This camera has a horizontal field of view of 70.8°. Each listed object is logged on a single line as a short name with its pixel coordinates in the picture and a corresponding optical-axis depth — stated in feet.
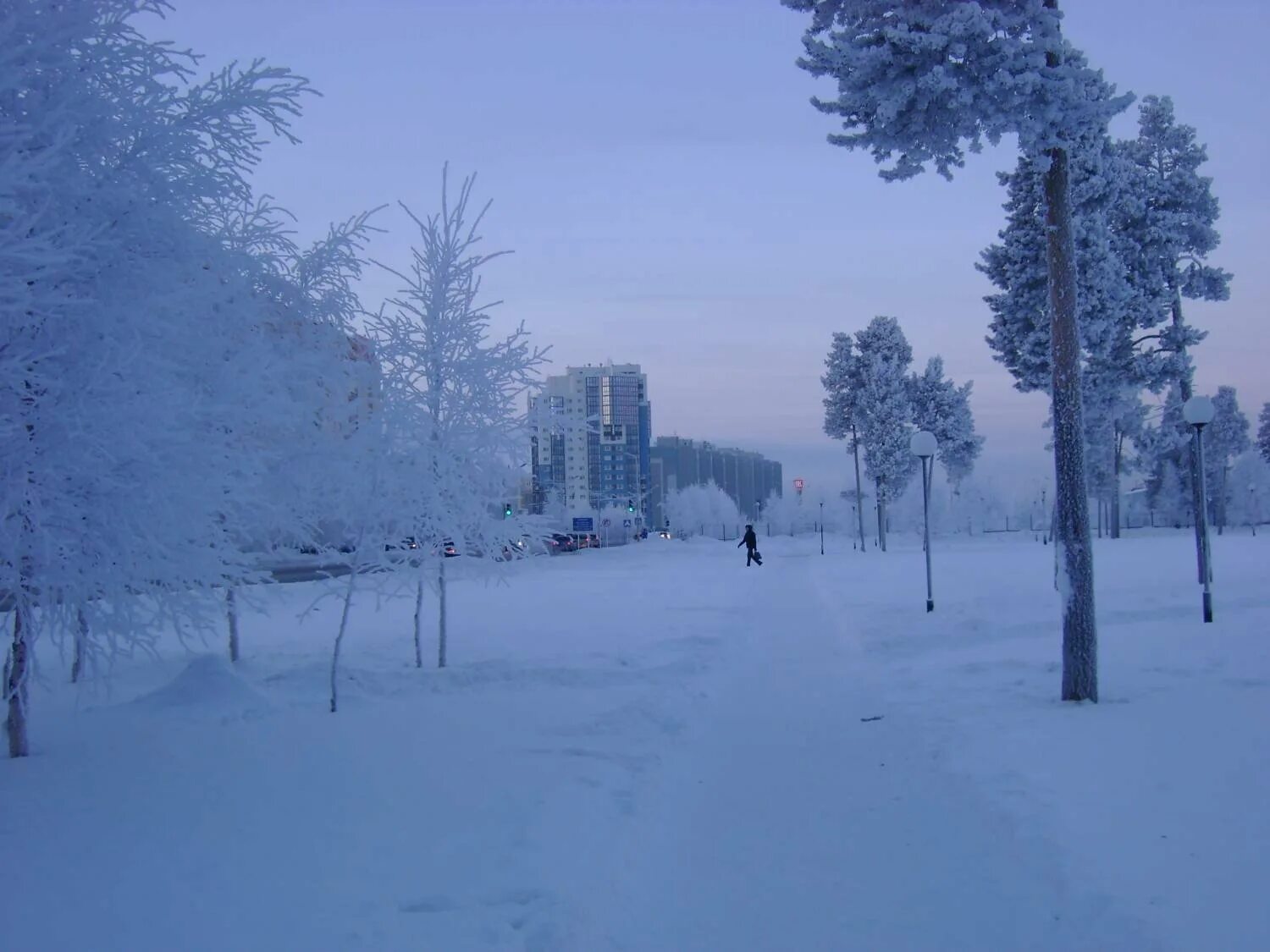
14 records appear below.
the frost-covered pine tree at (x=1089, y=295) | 79.82
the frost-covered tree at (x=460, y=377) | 34.60
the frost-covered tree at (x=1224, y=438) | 227.61
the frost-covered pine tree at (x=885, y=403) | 161.07
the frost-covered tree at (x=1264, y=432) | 262.26
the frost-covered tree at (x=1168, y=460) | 136.05
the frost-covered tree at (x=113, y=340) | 16.08
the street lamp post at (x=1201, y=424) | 45.65
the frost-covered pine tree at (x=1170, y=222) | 81.00
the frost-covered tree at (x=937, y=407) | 166.81
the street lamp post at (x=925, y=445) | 64.49
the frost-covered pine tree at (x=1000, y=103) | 27.43
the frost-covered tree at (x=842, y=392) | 168.35
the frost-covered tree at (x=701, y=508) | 407.44
